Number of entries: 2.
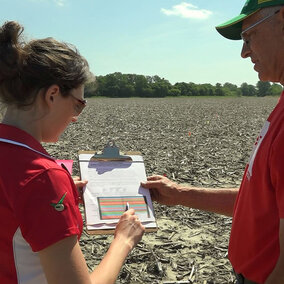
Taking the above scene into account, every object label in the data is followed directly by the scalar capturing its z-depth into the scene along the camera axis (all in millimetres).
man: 1743
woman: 1507
